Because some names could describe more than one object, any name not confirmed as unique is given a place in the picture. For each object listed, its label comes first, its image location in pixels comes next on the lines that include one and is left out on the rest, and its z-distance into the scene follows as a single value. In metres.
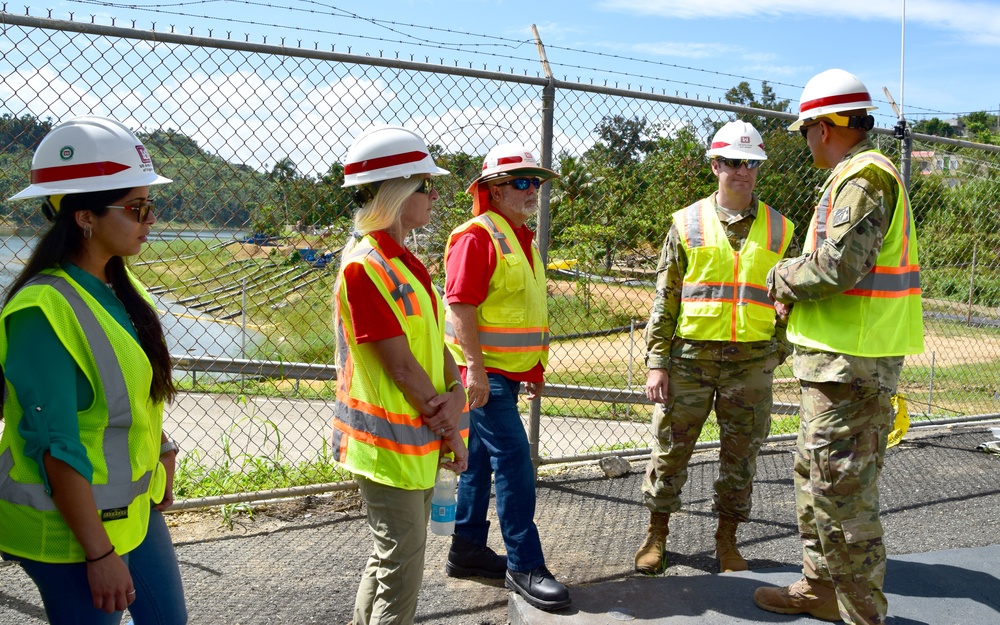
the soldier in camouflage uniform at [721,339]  4.18
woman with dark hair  2.01
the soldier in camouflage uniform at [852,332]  3.22
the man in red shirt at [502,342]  3.74
